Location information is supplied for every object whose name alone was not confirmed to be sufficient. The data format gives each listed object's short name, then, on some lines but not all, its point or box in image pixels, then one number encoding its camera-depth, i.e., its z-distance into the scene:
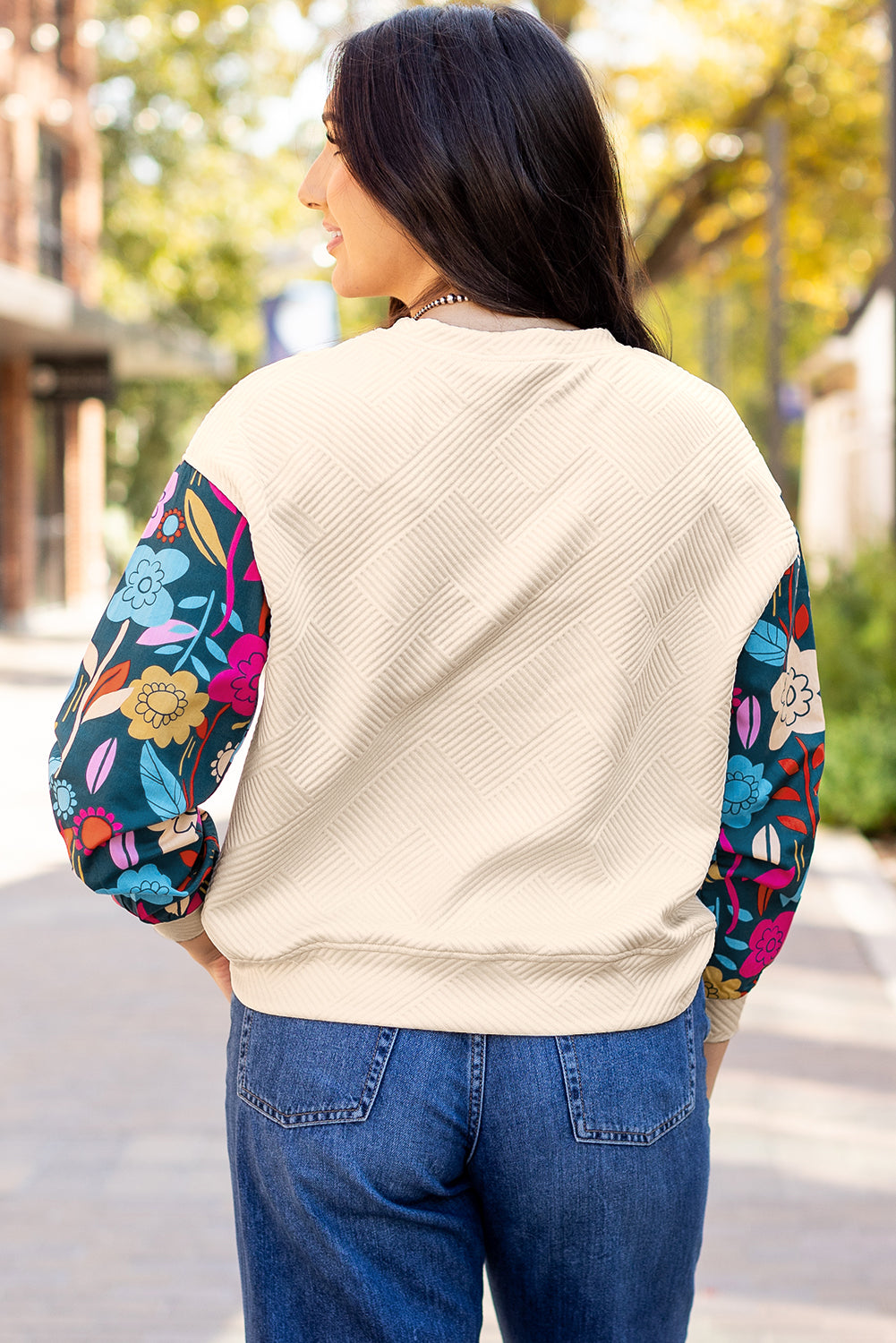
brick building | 19.30
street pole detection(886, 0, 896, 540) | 8.38
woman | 1.25
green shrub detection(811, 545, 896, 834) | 8.09
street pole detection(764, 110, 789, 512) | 13.45
